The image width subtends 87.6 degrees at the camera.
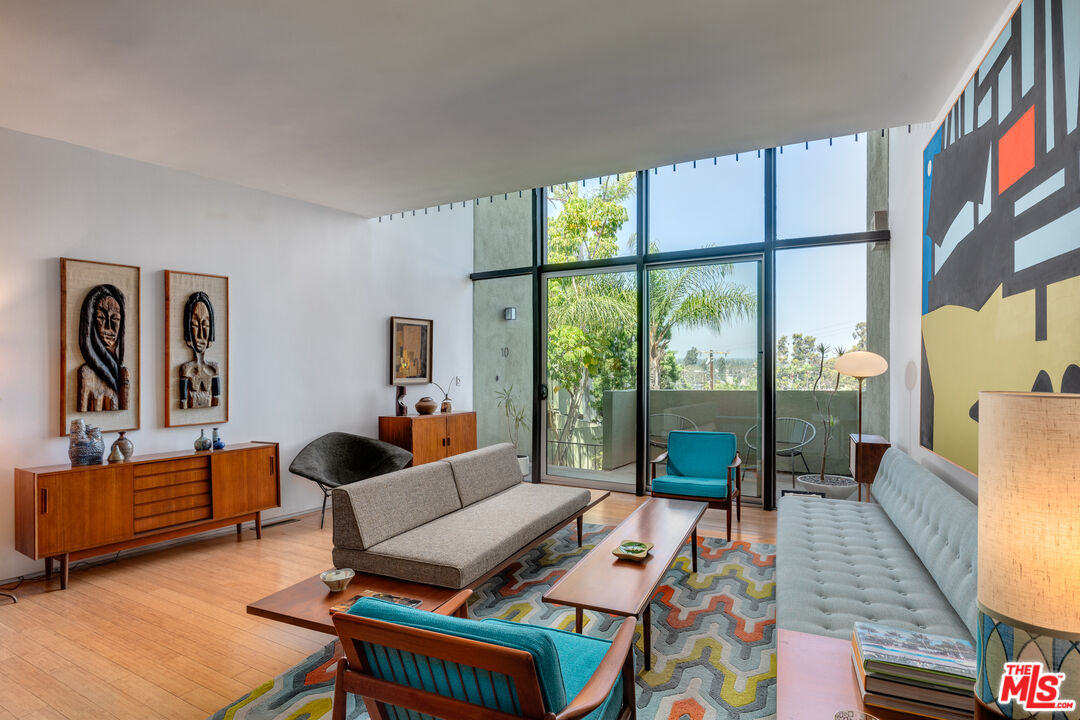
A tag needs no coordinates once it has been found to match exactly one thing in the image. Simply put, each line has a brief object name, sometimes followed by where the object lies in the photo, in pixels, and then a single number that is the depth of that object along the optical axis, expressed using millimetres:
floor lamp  4262
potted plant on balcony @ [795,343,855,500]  4844
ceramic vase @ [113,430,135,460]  3766
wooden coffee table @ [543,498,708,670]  2355
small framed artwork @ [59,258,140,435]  3730
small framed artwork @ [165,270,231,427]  4258
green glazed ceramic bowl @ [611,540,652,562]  2809
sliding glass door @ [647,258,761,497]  5430
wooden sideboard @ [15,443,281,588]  3381
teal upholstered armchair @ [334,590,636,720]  1271
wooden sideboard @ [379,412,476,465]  5680
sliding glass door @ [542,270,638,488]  6051
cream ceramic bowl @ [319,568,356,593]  2479
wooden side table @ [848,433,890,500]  4191
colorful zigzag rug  2217
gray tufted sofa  2070
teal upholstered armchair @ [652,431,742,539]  4289
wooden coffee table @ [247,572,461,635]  2209
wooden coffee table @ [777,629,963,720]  1444
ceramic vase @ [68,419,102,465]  3582
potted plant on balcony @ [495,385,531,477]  6758
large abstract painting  1803
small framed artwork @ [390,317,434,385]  6066
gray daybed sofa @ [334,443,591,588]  2766
